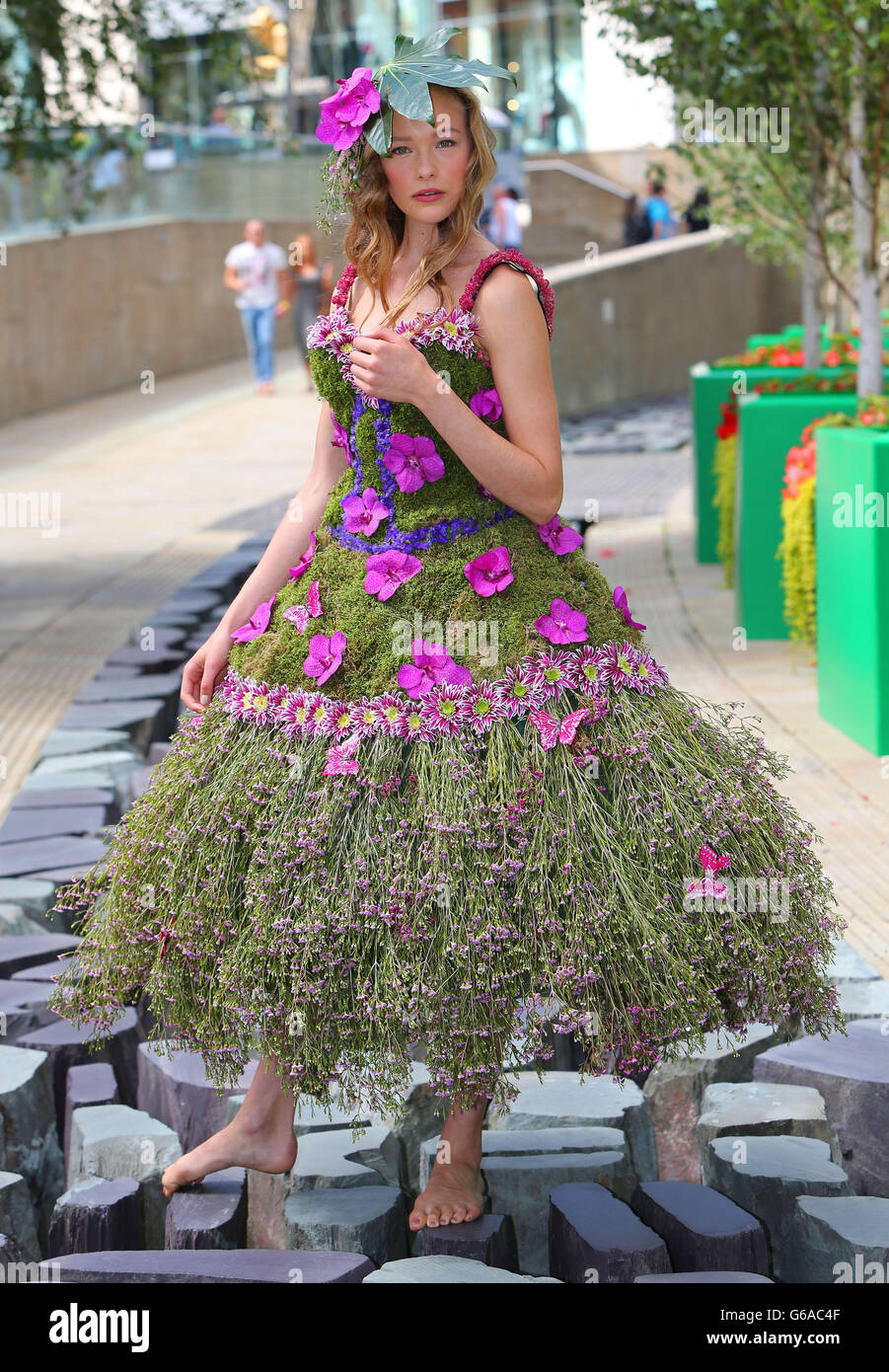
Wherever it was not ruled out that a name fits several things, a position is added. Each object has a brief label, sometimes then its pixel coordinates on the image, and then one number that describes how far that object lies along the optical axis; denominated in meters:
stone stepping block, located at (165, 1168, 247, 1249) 2.89
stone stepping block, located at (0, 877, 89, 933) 4.25
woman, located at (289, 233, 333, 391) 19.75
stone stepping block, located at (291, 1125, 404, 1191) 3.01
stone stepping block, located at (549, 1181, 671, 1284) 2.66
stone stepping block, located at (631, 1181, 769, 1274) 2.68
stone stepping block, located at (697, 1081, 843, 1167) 3.13
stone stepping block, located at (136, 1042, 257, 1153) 3.32
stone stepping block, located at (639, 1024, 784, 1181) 3.33
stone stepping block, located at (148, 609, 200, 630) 7.20
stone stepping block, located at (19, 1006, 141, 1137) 3.64
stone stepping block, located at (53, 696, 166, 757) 5.90
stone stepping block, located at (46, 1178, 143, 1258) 2.99
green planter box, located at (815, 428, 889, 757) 5.65
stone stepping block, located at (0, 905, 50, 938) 4.18
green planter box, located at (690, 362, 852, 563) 9.77
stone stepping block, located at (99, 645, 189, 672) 6.69
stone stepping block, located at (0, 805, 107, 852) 4.74
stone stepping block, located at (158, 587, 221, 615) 7.48
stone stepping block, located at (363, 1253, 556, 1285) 2.59
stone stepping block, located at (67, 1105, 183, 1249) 3.12
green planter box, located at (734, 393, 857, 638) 7.76
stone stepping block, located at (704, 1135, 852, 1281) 2.87
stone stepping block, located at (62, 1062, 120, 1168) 3.41
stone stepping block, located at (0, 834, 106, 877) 4.49
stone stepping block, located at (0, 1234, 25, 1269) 2.83
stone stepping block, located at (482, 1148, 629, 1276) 3.01
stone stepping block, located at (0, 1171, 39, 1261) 3.06
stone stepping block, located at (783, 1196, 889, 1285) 2.68
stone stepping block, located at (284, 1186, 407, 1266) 2.84
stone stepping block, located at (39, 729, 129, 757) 5.63
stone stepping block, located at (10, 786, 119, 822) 4.97
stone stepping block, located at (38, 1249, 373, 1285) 2.62
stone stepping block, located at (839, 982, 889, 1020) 3.50
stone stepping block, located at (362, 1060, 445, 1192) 3.26
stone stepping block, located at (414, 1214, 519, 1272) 2.76
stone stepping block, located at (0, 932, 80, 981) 3.99
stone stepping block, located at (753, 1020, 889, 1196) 3.17
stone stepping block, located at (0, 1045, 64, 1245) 3.35
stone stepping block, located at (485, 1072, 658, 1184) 3.24
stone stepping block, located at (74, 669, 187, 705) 6.25
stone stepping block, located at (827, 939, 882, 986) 3.61
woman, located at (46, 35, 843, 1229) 2.52
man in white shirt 18.77
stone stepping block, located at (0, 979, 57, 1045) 3.75
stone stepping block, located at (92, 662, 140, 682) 6.59
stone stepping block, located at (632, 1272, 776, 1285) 2.54
